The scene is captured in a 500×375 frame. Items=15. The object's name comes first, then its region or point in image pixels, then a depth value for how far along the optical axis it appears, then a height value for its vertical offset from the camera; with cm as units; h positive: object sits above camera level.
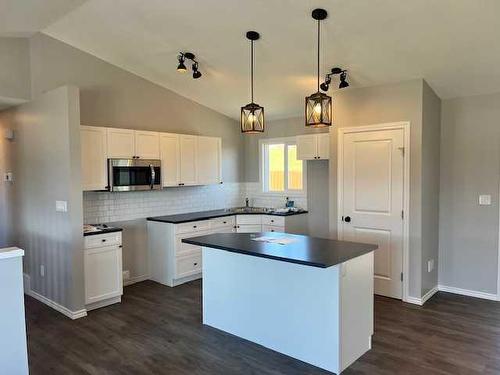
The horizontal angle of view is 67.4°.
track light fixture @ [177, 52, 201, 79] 418 +137
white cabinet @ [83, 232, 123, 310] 418 -104
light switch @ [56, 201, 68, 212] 401 -30
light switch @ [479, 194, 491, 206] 446 -30
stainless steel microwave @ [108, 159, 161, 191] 459 +5
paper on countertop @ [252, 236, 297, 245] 343 -59
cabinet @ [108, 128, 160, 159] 461 +44
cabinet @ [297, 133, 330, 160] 508 +42
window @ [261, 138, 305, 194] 614 +16
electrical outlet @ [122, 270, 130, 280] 510 -132
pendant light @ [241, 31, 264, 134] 341 +54
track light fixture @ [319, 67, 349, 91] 427 +115
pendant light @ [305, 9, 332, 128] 297 +53
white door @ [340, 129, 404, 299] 446 -27
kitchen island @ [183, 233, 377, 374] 287 -100
